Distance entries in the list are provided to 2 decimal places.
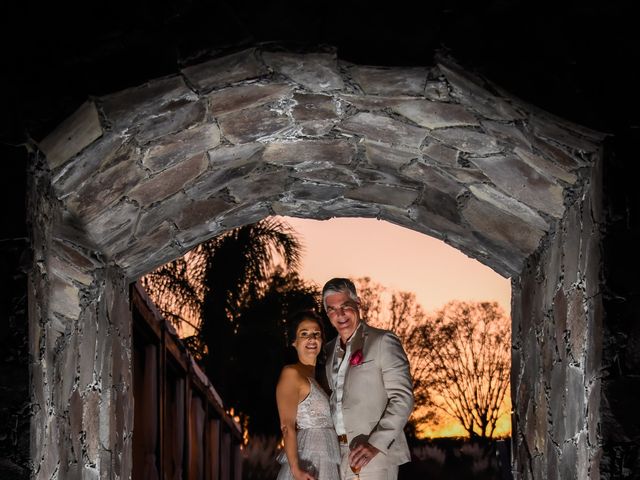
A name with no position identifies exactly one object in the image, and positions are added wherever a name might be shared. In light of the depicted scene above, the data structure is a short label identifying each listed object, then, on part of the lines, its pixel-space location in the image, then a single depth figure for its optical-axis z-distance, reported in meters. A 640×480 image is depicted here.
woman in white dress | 5.34
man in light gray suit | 5.15
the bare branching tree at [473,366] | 16.91
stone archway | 3.88
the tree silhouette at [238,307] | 20.22
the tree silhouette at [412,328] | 17.66
